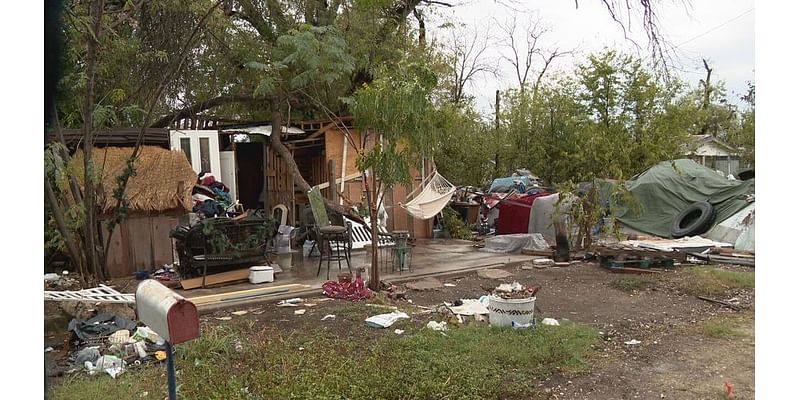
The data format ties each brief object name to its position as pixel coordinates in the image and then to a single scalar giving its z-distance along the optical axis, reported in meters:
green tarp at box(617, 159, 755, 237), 11.34
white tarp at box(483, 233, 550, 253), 9.29
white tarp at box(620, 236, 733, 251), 9.24
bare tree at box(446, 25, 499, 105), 18.78
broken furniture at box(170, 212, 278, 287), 6.10
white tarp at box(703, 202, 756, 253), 9.06
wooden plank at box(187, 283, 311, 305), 5.55
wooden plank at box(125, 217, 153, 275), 7.09
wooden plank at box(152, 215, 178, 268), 7.26
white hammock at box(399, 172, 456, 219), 9.17
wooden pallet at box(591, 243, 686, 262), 7.70
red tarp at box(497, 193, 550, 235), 10.30
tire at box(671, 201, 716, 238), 10.64
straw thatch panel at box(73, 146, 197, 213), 6.91
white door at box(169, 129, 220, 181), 8.93
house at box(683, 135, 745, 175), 21.16
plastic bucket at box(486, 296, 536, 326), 4.65
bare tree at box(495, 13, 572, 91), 23.08
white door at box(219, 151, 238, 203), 9.46
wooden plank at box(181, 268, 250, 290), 6.16
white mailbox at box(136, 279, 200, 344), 1.65
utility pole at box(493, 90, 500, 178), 15.05
